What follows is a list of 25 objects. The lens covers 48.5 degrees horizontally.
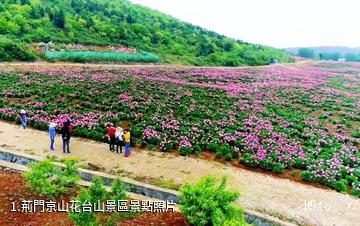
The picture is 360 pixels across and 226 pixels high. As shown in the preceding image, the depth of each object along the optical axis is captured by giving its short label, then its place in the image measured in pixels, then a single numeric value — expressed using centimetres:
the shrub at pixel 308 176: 1561
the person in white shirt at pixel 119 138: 1686
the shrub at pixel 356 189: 1467
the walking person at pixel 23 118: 2008
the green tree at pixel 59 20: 6600
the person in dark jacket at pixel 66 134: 1642
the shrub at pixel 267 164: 1652
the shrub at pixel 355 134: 2258
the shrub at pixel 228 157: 1733
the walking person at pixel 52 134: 1688
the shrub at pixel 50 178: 1188
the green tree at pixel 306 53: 14662
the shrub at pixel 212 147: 1844
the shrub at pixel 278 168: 1627
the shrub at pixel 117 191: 1107
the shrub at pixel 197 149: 1800
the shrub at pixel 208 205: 1003
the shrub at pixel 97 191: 1038
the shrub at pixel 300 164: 1692
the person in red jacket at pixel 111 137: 1700
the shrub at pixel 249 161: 1673
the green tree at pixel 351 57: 13389
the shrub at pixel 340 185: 1495
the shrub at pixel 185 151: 1769
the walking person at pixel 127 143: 1648
